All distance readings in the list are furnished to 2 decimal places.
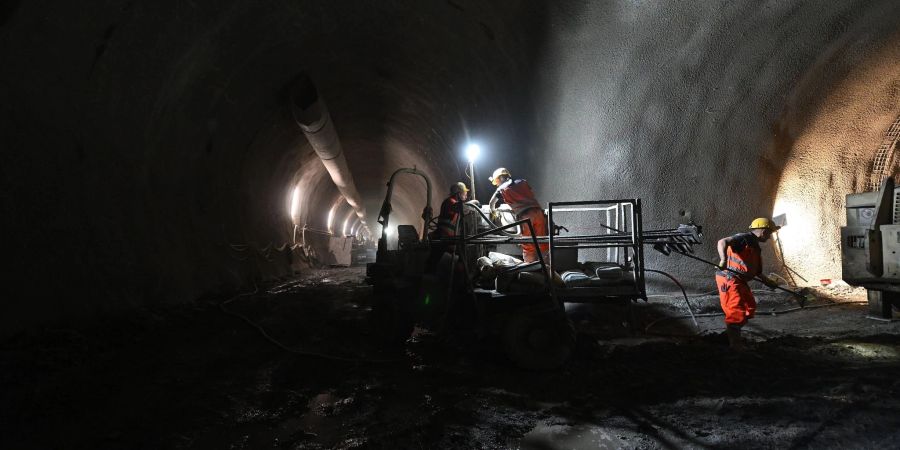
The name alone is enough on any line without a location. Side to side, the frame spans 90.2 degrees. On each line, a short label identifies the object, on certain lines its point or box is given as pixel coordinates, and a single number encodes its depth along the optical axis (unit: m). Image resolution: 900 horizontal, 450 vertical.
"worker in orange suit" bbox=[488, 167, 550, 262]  5.67
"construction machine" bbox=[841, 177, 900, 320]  5.16
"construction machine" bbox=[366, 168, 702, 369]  3.96
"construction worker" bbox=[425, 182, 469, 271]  5.08
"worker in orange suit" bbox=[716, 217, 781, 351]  4.38
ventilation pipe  9.87
